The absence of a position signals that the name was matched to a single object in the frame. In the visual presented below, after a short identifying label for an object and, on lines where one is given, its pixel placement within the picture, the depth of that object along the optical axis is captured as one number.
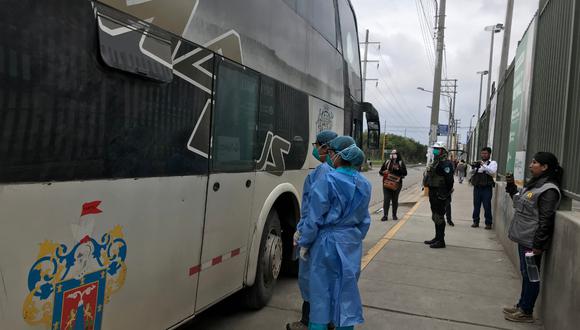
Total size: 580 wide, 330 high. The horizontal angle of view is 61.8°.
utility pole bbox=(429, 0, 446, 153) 19.06
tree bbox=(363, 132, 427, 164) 108.16
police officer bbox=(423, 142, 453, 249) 8.08
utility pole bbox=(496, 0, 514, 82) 15.05
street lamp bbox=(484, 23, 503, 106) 26.59
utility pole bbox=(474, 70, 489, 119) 43.38
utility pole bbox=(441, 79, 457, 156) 60.82
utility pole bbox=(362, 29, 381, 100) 51.83
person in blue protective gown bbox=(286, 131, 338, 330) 3.75
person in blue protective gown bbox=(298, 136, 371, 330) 3.43
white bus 2.13
